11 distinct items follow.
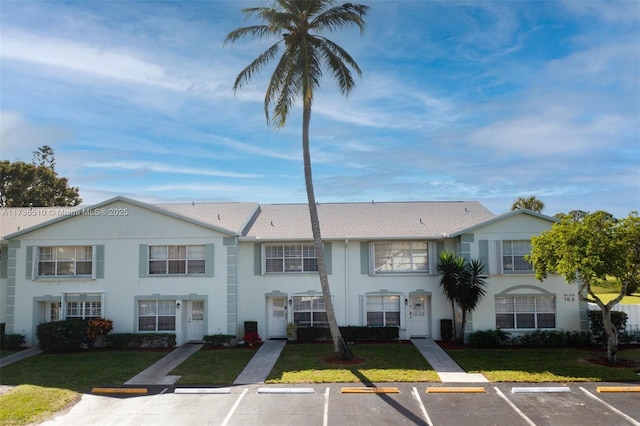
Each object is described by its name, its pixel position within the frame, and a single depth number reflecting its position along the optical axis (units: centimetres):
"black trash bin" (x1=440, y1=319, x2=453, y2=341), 2155
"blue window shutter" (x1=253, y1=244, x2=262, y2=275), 2247
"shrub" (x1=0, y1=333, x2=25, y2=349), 2106
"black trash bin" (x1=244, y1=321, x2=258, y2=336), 2159
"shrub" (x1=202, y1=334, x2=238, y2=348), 2055
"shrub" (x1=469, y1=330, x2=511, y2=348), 2006
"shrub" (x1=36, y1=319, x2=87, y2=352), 1954
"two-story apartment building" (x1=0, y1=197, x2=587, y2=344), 2112
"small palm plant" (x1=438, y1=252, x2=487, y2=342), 2022
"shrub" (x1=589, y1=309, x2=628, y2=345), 2002
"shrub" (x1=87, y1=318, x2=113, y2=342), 2014
